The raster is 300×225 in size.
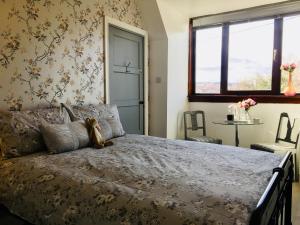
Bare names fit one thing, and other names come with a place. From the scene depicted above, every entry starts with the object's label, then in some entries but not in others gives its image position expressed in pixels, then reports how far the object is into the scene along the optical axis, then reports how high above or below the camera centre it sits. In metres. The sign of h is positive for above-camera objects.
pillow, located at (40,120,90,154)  2.07 -0.38
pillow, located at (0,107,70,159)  1.94 -0.33
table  3.66 -0.45
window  3.82 +0.51
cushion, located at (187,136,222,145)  3.85 -0.72
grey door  3.41 +0.19
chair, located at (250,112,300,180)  3.36 -0.67
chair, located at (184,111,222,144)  4.24 -0.56
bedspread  1.18 -0.51
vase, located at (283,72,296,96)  3.69 +0.03
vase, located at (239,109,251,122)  3.88 -0.36
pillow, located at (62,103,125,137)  2.56 -0.24
